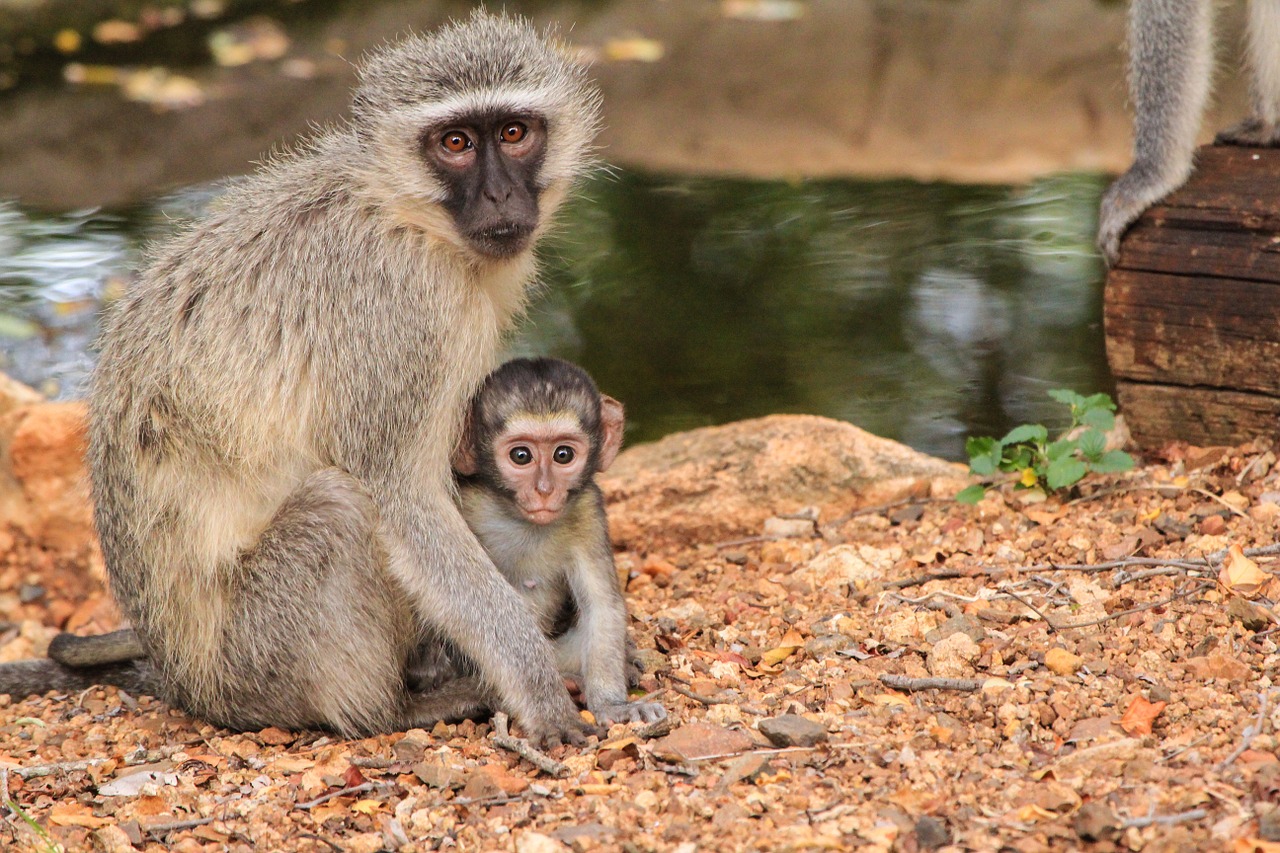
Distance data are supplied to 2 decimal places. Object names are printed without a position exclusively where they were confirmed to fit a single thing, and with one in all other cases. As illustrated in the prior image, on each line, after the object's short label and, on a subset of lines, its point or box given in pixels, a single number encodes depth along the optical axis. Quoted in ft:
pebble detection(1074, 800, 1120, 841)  20.30
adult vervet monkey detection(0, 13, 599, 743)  27.58
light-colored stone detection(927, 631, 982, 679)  26.99
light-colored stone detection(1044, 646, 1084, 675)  26.22
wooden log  34.45
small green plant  34.86
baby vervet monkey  28.89
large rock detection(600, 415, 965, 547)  40.06
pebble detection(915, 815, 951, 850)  20.68
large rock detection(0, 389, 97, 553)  41.14
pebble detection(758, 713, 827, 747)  24.31
